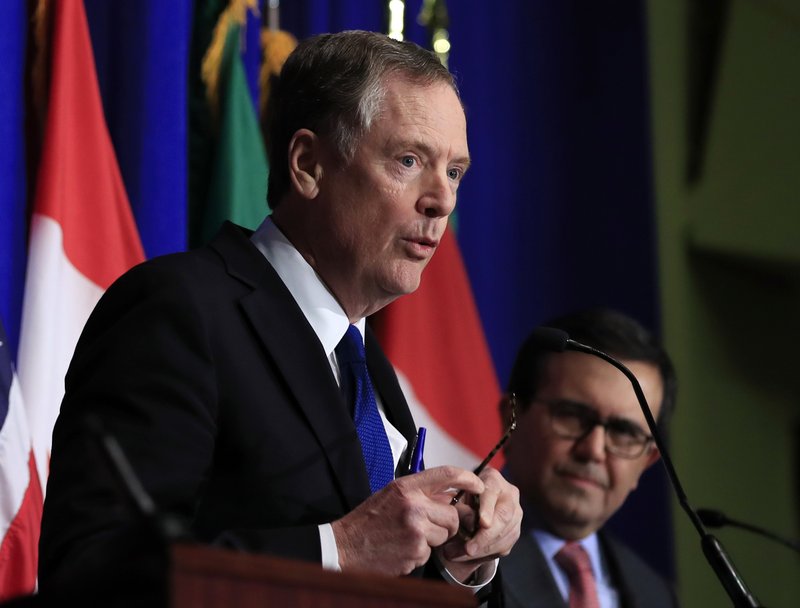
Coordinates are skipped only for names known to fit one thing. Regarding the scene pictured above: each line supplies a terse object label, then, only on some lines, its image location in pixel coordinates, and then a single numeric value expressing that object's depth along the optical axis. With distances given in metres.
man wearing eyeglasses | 6.06
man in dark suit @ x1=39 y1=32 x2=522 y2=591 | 3.11
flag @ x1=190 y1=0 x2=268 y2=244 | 6.32
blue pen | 3.73
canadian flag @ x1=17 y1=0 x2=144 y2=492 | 5.15
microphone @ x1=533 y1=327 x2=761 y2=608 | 3.50
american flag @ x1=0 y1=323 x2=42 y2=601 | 4.70
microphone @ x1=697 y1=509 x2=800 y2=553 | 4.52
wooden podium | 2.13
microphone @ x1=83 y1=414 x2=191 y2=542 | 2.14
